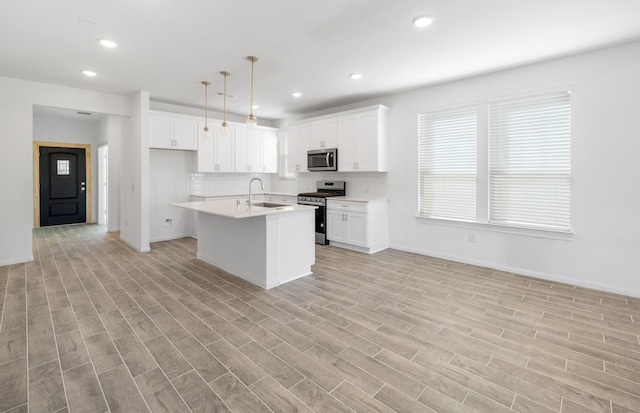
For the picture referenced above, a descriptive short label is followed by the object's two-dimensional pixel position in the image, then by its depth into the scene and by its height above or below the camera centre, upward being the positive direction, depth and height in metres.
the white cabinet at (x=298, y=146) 6.51 +1.19
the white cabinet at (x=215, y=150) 6.28 +1.08
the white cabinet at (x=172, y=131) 5.67 +1.34
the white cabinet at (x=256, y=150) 6.86 +1.21
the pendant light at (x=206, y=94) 4.48 +1.82
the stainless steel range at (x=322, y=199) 5.90 +0.08
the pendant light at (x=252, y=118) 3.72 +1.01
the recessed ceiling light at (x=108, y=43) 3.26 +1.67
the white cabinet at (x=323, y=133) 5.93 +1.34
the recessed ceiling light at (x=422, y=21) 2.79 +1.61
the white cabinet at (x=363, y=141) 5.33 +1.07
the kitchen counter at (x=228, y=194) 6.23 +0.20
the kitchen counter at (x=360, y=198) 5.34 +0.08
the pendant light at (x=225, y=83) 4.14 +1.74
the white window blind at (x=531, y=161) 3.80 +0.51
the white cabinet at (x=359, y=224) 5.23 -0.37
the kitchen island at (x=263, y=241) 3.64 -0.46
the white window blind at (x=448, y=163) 4.60 +0.59
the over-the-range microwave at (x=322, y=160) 5.91 +0.82
